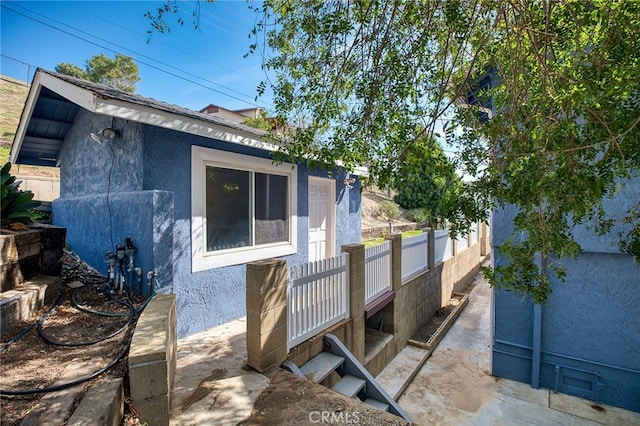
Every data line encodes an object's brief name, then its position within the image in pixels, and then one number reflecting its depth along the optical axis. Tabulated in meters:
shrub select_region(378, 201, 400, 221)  19.31
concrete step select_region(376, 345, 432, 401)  5.14
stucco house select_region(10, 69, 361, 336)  4.25
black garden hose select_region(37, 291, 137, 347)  2.98
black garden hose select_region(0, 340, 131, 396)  2.13
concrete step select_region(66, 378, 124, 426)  1.81
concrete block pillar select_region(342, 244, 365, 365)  4.96
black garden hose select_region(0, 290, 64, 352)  2.79
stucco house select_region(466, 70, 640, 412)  4.82
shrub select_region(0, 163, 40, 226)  3.96
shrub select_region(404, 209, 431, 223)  17.93
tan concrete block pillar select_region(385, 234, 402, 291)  6.57
